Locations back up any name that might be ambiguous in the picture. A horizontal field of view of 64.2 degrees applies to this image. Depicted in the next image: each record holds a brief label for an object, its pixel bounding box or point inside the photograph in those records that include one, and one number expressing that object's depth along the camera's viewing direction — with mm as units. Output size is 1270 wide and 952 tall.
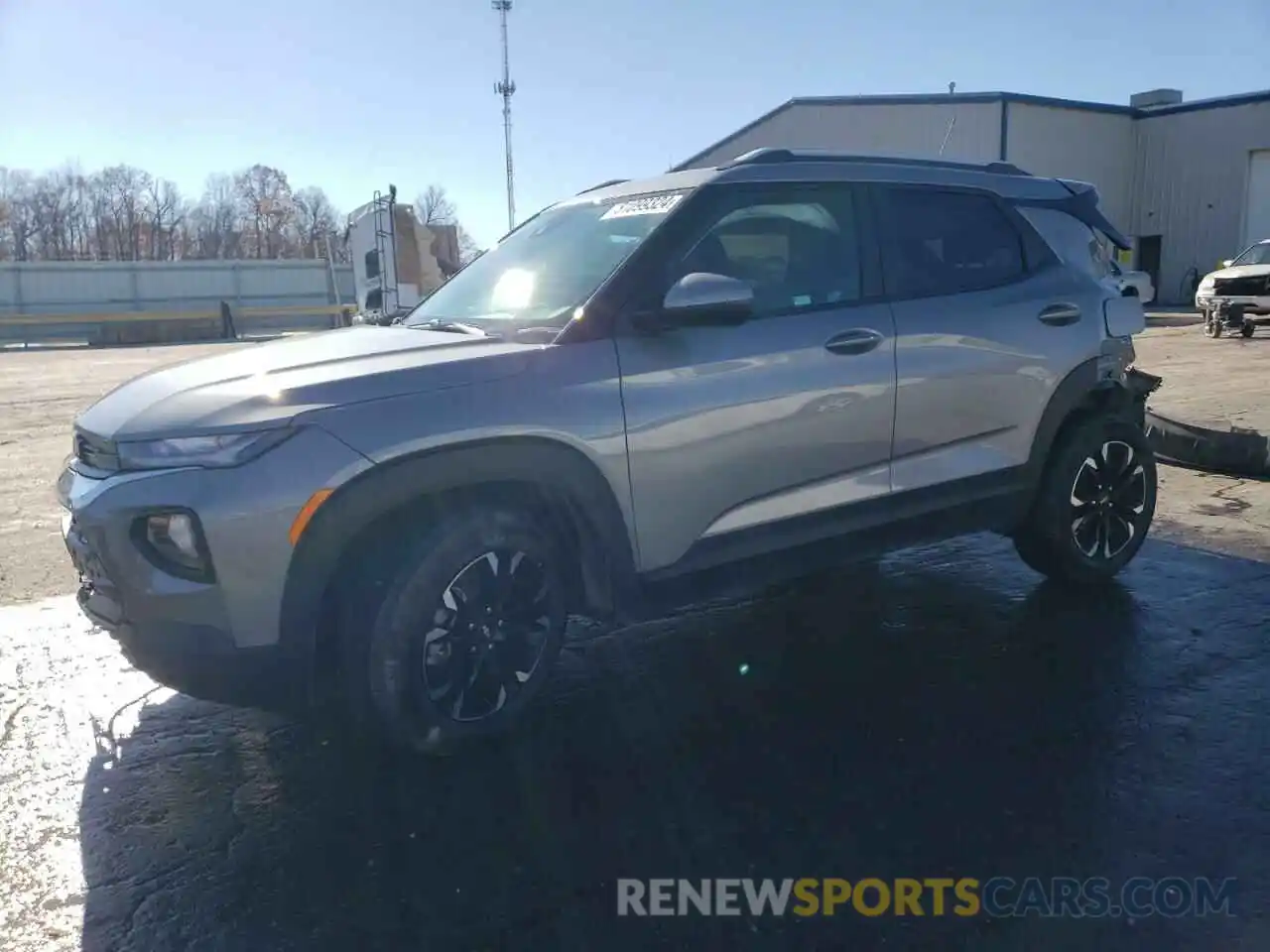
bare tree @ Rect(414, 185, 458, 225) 79125
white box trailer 19391
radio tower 47844
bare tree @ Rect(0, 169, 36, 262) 79188
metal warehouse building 33406
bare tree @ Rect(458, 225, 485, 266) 50906
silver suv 2887
